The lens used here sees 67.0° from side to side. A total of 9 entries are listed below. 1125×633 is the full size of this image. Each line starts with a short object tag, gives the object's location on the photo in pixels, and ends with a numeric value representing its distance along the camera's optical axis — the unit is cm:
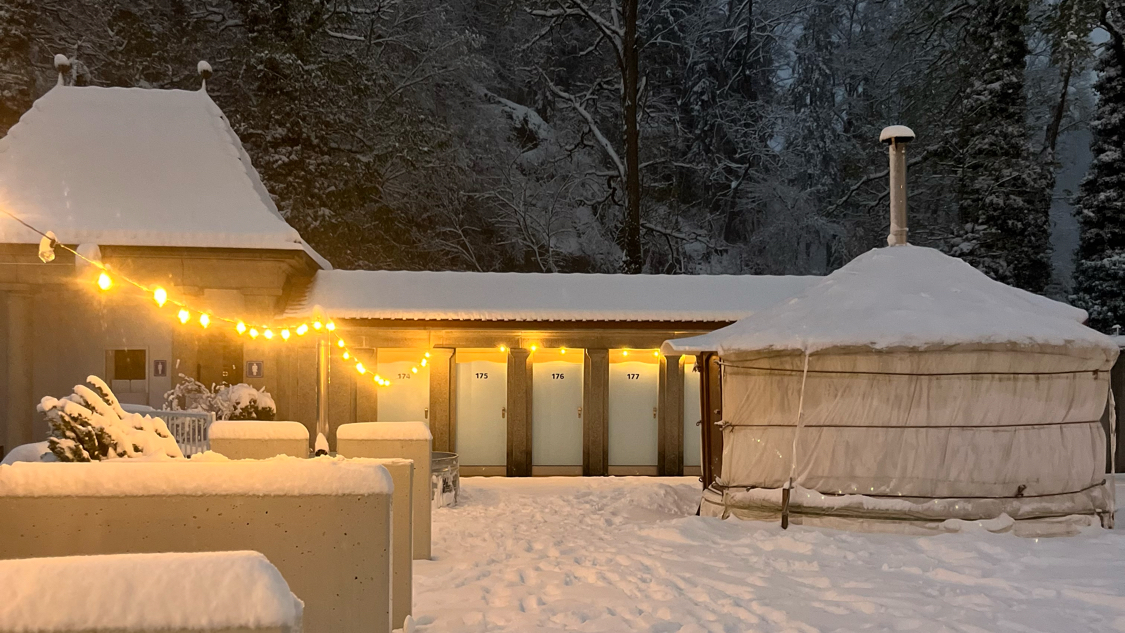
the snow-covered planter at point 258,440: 611
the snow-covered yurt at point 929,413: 741
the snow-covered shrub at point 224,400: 1135
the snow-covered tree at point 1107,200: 1816
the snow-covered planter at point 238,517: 321
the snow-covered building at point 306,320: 1186
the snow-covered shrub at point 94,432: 409
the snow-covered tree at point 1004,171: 1947
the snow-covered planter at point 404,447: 627
